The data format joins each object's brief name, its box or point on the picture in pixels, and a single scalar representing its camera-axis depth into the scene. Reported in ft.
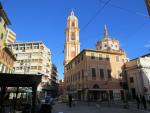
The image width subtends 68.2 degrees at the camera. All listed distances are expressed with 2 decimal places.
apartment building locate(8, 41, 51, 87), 127.68
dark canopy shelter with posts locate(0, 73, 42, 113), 24.41
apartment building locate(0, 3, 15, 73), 55.10
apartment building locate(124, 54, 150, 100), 78.67
